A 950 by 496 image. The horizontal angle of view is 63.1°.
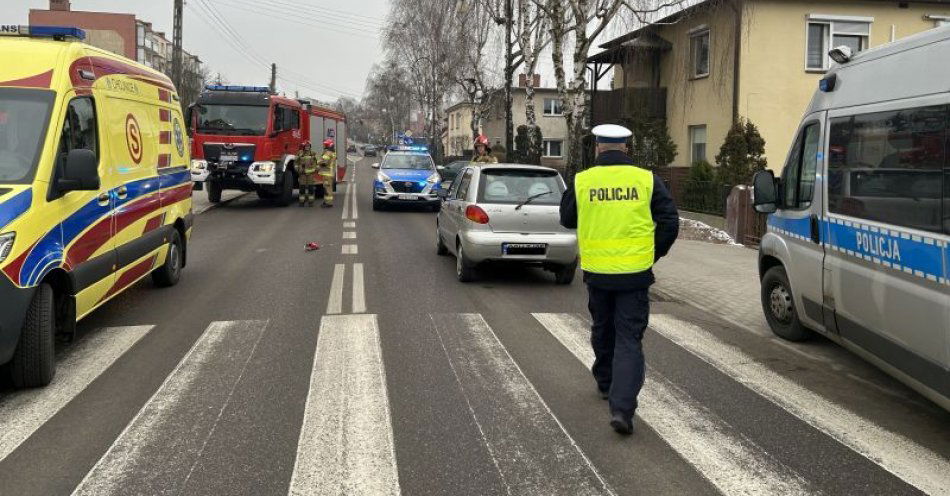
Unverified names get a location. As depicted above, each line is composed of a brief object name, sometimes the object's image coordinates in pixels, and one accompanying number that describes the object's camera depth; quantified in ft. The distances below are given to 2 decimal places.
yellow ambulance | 16.74
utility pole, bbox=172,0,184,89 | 86.12
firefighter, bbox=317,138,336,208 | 72.79
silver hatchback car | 31.58
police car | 68.28
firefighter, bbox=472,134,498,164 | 53.06
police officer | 15.19
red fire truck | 65.10
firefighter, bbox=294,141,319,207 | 73.41
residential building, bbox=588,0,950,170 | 78.64
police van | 14.35
